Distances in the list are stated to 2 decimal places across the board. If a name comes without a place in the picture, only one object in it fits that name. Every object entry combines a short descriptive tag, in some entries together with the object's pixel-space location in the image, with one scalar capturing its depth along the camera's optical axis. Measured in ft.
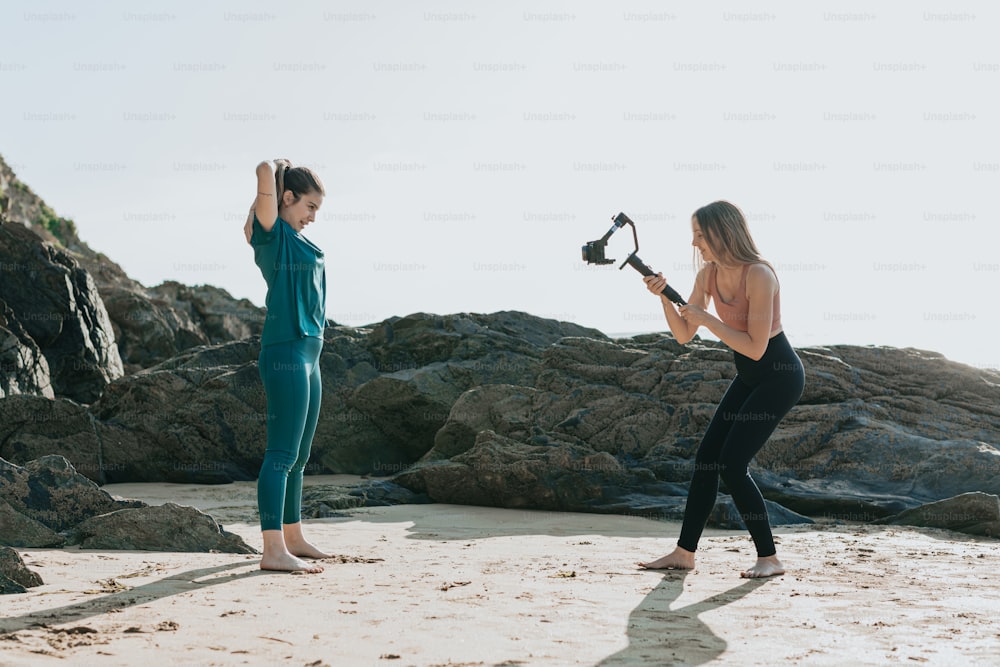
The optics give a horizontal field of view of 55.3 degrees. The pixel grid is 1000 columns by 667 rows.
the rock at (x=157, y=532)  18.43
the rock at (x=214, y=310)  79.71
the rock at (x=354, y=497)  26.73
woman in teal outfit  16.96
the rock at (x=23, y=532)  18.02
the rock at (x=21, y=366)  39.73
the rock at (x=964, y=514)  23.53
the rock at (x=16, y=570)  13.97
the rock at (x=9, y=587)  13.48
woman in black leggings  17.03
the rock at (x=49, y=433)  33.58
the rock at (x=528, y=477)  27.04
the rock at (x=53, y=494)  19.52
